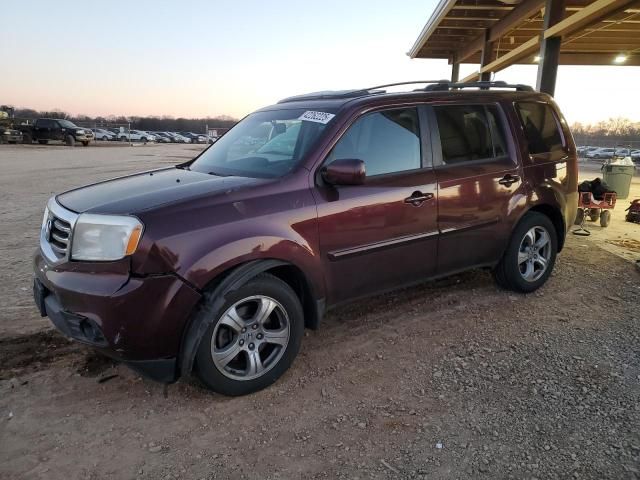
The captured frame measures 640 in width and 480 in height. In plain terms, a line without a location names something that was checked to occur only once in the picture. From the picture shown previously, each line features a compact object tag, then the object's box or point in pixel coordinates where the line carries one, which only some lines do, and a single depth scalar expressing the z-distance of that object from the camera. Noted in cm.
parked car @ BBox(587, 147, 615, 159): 4516
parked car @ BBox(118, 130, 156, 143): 5669
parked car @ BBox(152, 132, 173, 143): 6425
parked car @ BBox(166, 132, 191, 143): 6652
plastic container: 1127
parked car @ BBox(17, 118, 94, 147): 3347
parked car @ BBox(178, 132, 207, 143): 6862
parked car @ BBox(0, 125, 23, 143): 3256
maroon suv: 268
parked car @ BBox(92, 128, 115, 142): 5600
